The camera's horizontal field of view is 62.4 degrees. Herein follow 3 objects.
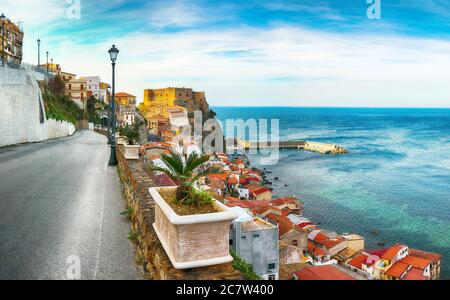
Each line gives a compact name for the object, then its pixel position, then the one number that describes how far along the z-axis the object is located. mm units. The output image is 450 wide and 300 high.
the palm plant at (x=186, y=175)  4008
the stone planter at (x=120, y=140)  17588
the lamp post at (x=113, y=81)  12469
